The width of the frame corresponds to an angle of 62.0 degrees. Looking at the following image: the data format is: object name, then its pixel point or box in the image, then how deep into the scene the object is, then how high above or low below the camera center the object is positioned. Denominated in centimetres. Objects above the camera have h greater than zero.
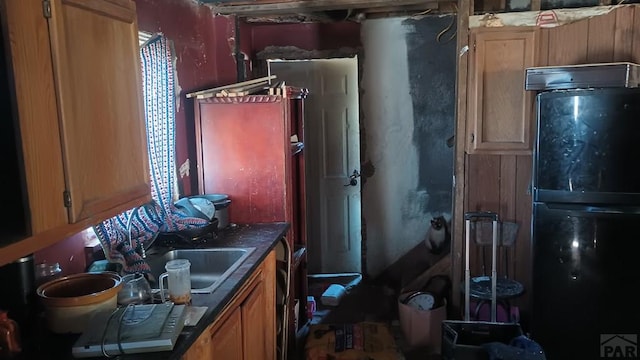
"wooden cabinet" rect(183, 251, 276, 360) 172 -75
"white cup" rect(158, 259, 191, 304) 172 -49
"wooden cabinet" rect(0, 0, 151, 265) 123 +5
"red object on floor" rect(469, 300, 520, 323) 324 -116
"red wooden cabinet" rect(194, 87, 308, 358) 295 -13
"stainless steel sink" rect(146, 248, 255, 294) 246 -59
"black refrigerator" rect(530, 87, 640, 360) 257 -52
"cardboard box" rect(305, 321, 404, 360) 288 -121
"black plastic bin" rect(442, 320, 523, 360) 277 -111
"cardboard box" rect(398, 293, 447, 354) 339 -129
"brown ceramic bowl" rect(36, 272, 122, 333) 150 -48
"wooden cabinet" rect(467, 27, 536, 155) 310 +18
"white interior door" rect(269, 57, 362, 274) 435 -23
